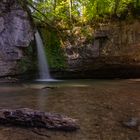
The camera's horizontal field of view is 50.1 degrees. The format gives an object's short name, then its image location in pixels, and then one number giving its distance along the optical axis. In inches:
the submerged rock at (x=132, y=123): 116.7
